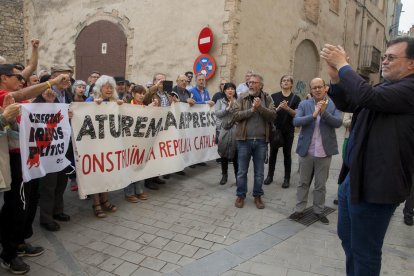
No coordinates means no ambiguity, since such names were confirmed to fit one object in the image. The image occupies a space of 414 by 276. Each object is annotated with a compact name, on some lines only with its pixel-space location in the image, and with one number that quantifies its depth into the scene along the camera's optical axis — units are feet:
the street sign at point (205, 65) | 33.59
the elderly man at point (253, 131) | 16.56
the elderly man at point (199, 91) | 24.71
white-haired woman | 15.88
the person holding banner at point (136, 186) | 17.41
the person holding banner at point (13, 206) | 10.58
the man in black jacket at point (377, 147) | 7.18
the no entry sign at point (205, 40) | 33.58
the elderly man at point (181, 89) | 22.71
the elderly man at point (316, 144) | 15.39
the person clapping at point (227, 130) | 19.15
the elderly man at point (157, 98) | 18.72
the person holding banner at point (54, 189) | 13.67
